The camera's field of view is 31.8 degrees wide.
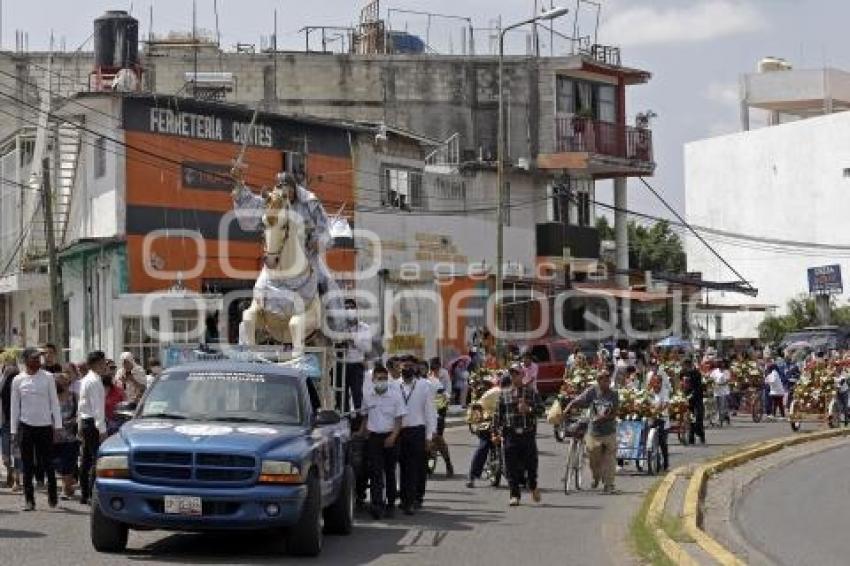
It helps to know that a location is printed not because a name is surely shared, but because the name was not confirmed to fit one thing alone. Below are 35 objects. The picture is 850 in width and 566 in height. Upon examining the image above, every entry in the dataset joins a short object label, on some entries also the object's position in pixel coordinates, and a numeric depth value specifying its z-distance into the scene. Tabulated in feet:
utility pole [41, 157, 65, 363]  96.43
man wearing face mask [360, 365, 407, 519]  57.93
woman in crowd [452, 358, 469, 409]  126.47
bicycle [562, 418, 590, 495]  69.87
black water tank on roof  138.41
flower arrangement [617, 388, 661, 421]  80.23
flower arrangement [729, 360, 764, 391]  128.77
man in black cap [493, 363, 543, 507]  62.64
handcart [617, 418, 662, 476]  79.15
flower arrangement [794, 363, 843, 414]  117.19
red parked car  132.46
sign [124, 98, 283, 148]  122.93
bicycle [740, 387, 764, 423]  129.90
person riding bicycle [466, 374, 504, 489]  69.33
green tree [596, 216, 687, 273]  278.26
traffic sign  199.52
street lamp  125.70
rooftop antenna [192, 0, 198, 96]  150.10
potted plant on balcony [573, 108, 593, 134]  172.35
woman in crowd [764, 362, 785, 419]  126.62
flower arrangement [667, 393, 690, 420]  91.99
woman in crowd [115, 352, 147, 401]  65.31
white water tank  258.57
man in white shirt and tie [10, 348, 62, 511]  55.47
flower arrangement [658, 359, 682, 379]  91.20
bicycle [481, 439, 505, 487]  70.93
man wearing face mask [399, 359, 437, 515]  58.70
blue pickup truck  42.37
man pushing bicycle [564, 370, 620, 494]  69.21
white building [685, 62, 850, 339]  231.71
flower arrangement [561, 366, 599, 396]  96.32
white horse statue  56.03
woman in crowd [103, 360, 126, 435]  60.54
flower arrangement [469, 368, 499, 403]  88.79
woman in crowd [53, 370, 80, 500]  61.26
